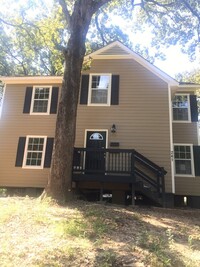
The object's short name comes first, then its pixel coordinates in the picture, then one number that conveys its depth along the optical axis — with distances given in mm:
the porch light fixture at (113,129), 9446
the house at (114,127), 8949
